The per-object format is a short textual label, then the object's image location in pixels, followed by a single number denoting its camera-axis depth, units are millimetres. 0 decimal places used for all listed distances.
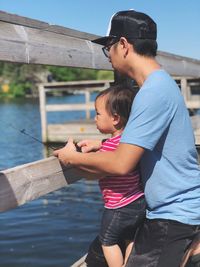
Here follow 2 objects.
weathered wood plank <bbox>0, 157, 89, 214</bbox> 2572
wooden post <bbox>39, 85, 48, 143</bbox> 17047
